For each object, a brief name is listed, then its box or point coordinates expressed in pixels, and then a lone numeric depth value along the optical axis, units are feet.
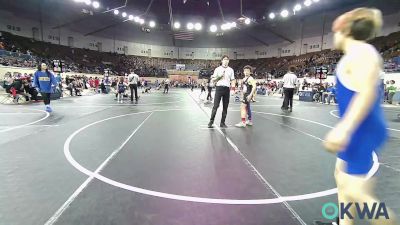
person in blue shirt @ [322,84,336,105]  57.43
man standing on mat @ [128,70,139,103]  50.63
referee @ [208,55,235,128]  24.11
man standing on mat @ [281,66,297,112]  39.60
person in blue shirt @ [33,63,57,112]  34.35
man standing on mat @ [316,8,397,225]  5.01
